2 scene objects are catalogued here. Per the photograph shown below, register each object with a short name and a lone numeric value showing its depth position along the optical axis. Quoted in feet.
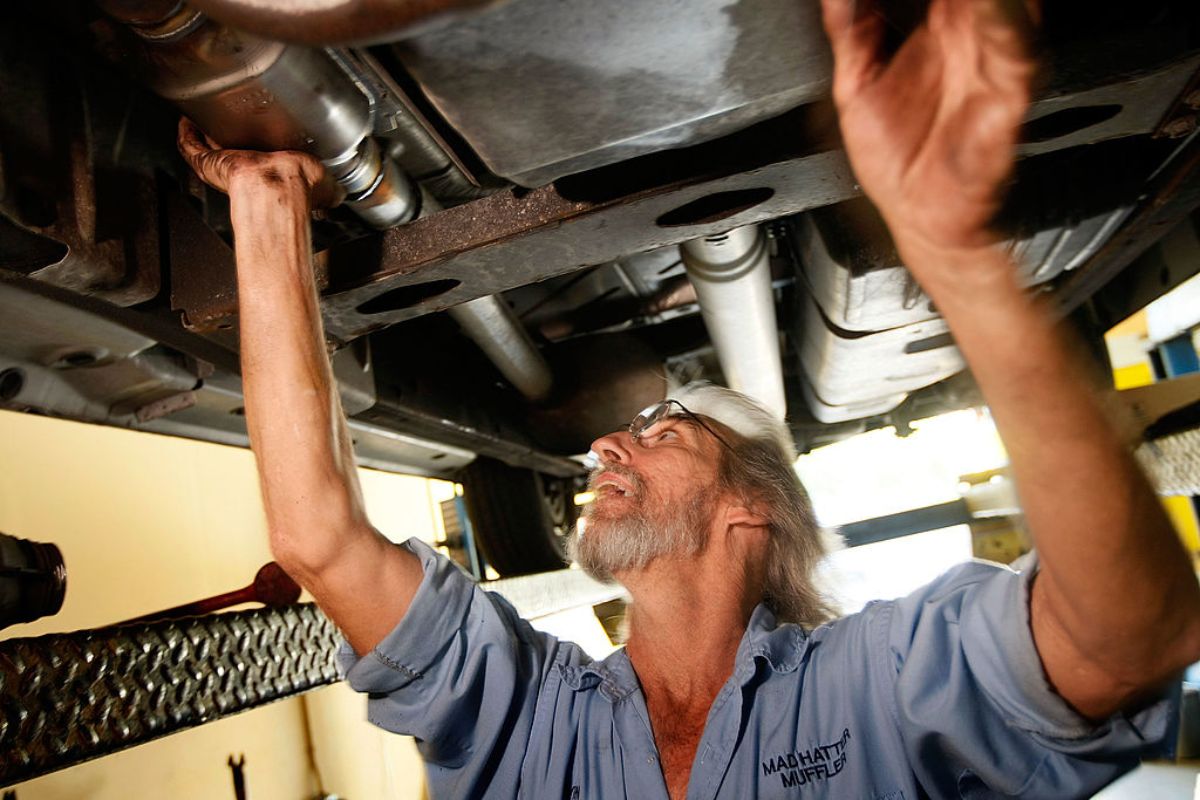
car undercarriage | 1.99
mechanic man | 1.84
